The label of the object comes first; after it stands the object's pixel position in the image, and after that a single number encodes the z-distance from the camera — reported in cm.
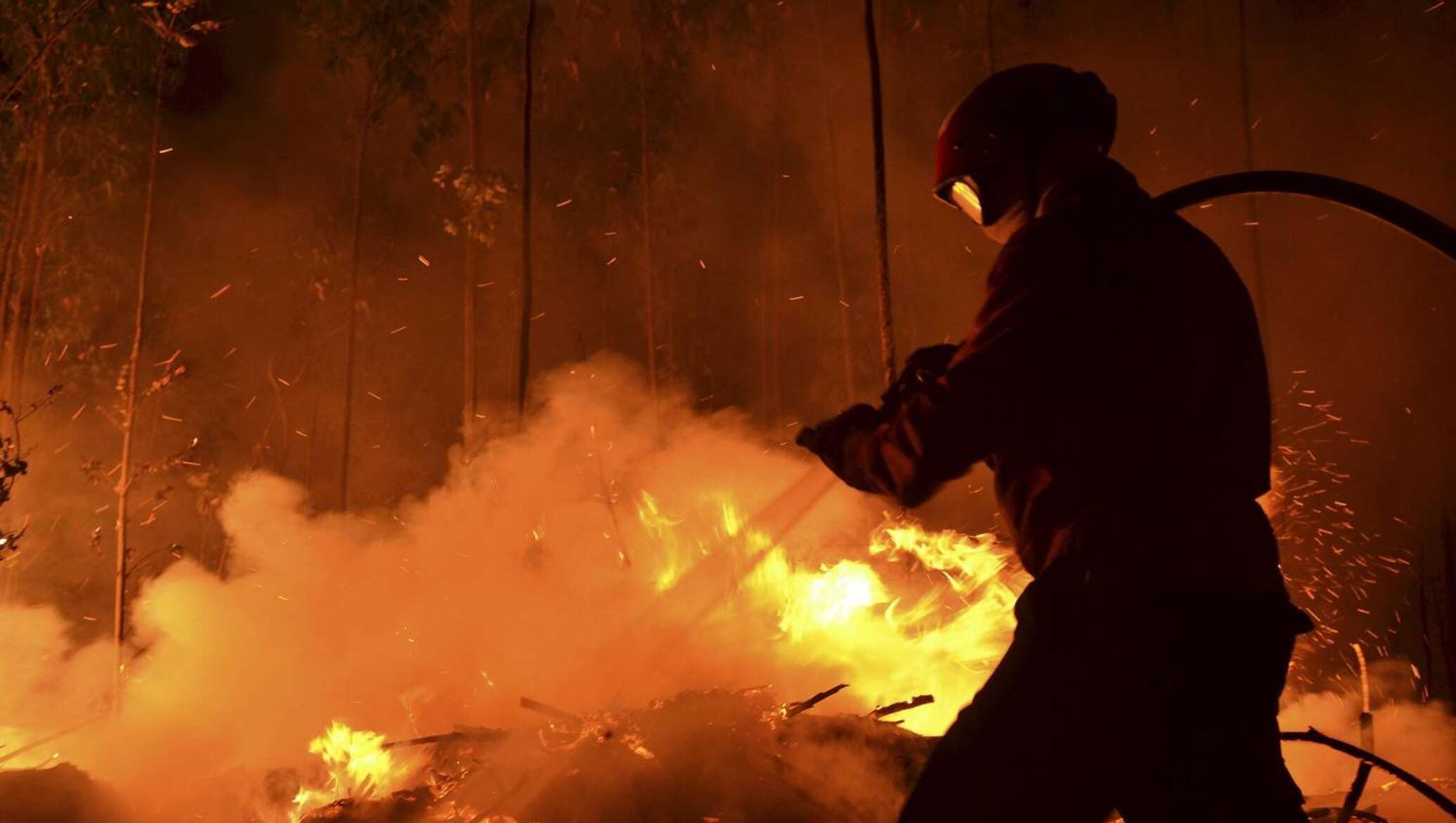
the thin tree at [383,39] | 1254
